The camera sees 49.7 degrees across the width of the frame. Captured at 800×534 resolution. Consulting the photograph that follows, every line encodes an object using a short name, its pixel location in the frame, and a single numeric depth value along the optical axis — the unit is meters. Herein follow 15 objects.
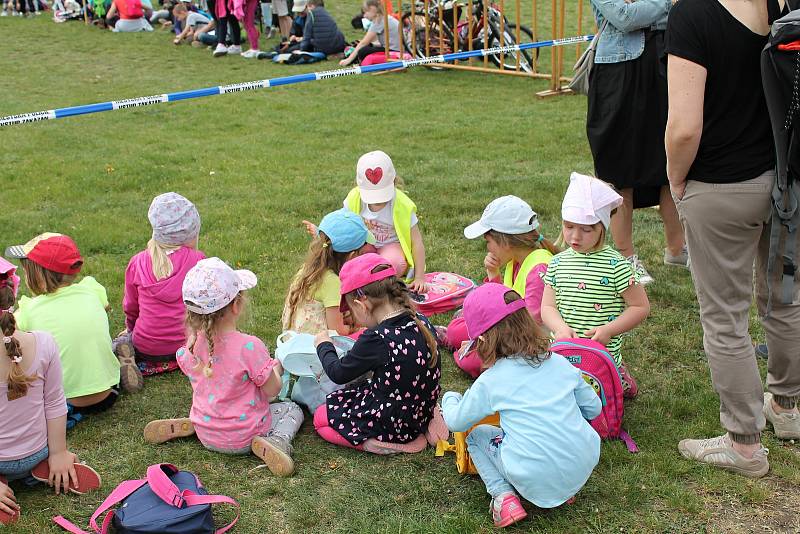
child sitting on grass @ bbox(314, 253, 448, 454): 3.88
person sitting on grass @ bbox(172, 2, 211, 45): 18.98
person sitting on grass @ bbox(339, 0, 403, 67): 15.42
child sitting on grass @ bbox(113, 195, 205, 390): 4.84
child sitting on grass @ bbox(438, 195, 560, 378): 4.61
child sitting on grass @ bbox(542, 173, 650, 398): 4.11
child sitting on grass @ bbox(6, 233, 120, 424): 4.37
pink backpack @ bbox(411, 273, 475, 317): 5.57
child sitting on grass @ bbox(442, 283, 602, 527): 3.34
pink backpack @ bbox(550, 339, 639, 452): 3.91
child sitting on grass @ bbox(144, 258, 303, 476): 3.89
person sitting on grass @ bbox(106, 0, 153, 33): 20.35
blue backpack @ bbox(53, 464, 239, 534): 3.31
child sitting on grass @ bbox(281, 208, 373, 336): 4.74
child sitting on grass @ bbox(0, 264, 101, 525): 3.57
